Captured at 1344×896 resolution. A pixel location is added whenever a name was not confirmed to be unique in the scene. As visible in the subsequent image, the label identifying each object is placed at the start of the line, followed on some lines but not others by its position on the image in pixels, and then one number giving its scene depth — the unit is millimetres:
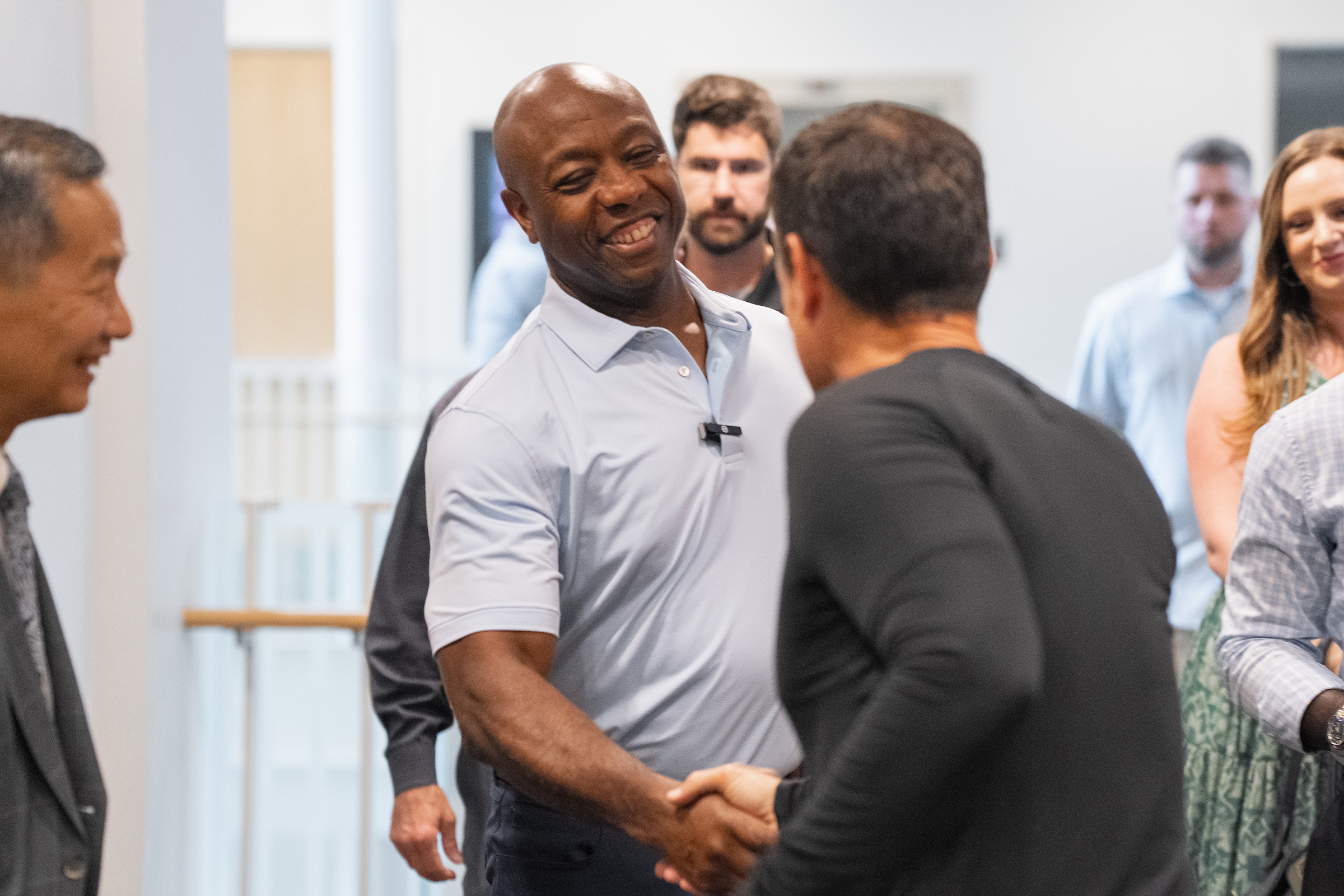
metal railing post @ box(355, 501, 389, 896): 5410
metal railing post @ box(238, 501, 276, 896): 5273
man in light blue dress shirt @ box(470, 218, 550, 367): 8992
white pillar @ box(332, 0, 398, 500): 12883
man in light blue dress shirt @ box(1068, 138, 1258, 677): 6516
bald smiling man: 2533
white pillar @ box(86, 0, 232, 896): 4723
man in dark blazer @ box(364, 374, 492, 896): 3754
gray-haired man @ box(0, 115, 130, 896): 2391
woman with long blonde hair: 3871
